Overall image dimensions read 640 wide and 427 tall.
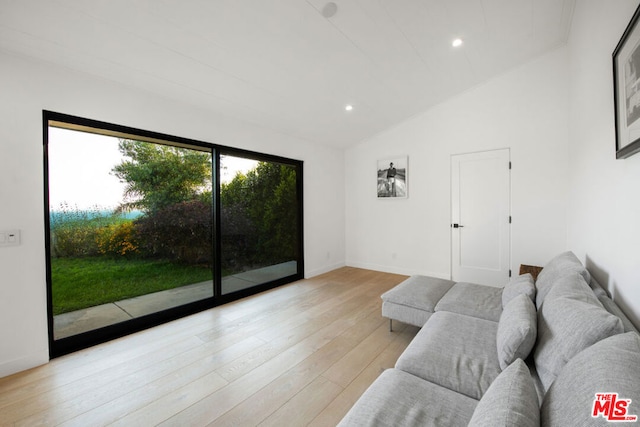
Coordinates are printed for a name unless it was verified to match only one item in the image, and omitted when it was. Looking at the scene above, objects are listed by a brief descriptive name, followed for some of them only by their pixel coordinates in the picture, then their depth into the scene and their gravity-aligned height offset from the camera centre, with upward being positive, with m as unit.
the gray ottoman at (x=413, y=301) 2.53 -0.87
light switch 2.10 -0.17
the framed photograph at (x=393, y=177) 4.87 +0.61
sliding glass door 2.50 -0.15
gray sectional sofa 0.78 -0.63
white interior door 4.00 -0.12
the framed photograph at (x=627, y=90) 1.32 +0.63
